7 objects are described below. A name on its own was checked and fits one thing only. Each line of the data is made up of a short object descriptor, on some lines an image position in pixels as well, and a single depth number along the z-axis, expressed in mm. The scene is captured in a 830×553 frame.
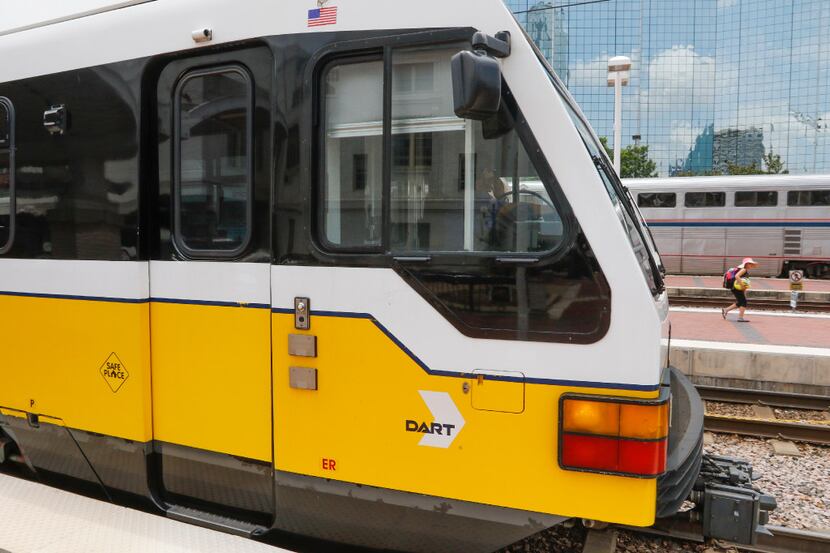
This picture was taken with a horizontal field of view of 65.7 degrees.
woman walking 12234
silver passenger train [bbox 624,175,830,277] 20875
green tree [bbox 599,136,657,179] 42875
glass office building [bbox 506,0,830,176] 67750
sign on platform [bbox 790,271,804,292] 16492
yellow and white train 2664
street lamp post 13938
